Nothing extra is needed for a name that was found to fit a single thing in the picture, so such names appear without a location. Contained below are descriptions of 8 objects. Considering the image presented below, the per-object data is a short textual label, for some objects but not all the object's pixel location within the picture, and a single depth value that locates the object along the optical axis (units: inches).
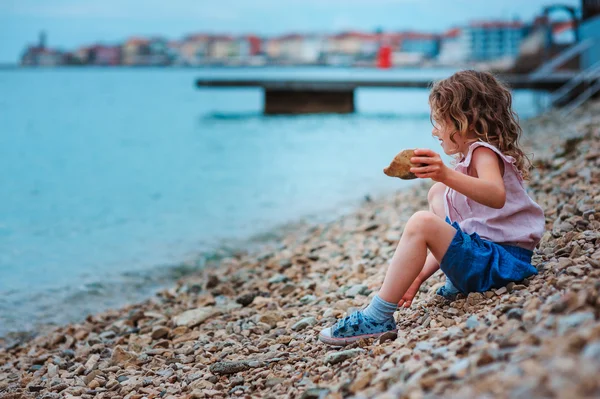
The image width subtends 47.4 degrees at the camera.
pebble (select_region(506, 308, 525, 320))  87.9
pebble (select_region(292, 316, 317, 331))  138.2
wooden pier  927.8
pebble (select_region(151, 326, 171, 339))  159.5
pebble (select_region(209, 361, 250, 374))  117.7
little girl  106.7
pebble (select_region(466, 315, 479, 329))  92.6
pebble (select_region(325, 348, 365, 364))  106.7
